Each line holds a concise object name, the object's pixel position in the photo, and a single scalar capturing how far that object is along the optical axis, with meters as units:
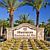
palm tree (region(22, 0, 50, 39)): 18.43
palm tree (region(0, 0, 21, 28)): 18.24
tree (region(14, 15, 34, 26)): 25.92
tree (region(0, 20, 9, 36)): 23.61
